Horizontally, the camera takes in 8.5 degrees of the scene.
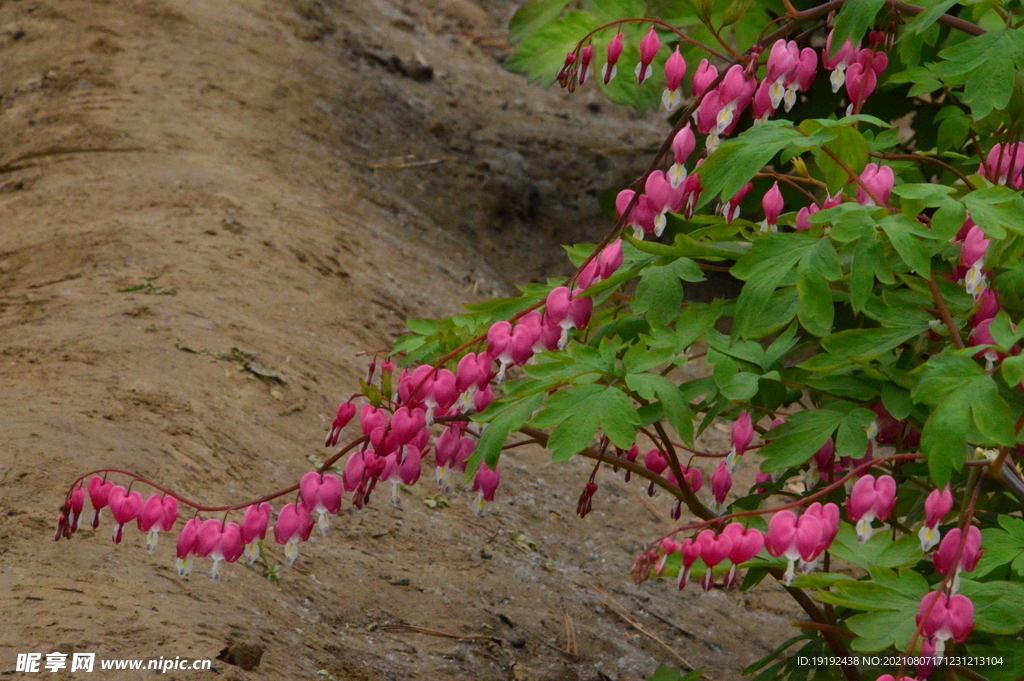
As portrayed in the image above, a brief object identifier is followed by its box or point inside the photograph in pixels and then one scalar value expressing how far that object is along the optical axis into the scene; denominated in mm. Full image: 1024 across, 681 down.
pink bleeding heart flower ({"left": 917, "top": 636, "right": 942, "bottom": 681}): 3136
